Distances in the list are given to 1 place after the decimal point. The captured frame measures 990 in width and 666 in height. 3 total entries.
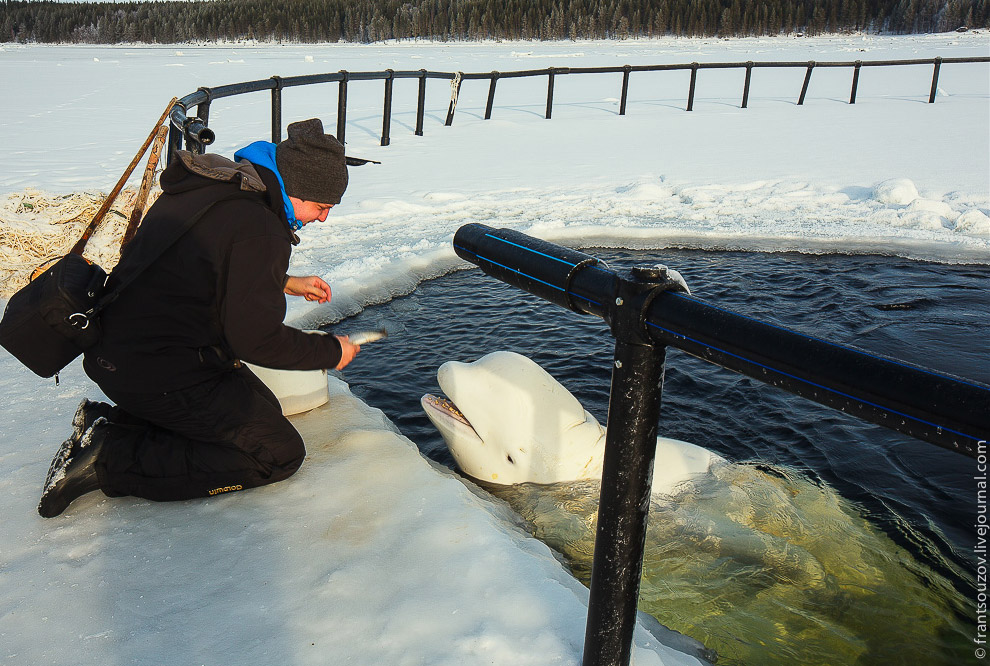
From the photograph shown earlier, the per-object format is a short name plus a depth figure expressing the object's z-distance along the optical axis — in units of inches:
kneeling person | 98.7
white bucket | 138.3
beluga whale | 132.0
